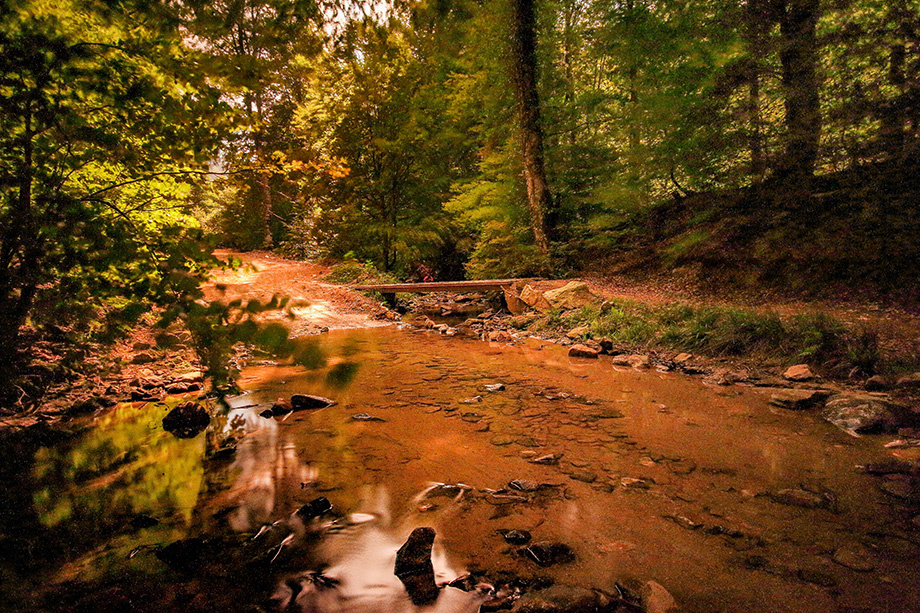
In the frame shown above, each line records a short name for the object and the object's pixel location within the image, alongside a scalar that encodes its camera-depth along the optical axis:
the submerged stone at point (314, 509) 2.70
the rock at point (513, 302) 10.52
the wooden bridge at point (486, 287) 10.75
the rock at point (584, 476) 3.10
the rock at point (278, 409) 4.63
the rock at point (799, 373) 4.96
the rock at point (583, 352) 6.87
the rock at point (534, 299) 9.68
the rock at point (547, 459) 3.41
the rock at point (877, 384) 4.37
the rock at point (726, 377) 5.27
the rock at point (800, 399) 4.35
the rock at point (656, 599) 1.88
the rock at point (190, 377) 5.82
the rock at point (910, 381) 4.15
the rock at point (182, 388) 5.52
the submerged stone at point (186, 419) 4.22
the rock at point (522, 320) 9.70
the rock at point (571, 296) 9.09
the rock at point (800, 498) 2.67
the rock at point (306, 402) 4.85
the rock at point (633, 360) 6.22
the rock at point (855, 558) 2.09
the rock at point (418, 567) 2.03
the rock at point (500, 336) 8.76
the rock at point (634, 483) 2.98
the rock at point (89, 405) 4.62
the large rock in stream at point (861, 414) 3.69
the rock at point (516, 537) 2.39
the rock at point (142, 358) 6.02
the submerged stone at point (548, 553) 2.22
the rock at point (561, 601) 1.85
